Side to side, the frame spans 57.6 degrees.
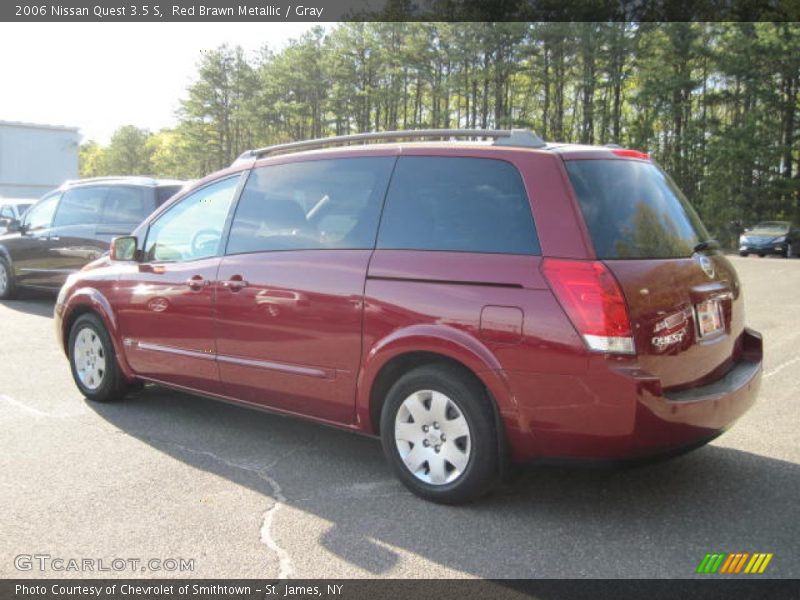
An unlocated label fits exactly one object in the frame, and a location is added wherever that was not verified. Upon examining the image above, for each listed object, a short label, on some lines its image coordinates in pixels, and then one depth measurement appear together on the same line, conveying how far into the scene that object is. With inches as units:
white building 1283.2
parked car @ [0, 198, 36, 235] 725.9
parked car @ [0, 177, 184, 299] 393.4
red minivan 129.6
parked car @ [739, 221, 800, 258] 1139.9
